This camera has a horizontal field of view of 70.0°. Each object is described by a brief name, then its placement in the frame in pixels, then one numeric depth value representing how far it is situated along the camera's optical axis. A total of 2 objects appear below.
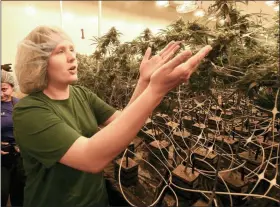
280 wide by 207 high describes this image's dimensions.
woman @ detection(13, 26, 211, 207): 0.51
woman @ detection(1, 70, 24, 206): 1.67
